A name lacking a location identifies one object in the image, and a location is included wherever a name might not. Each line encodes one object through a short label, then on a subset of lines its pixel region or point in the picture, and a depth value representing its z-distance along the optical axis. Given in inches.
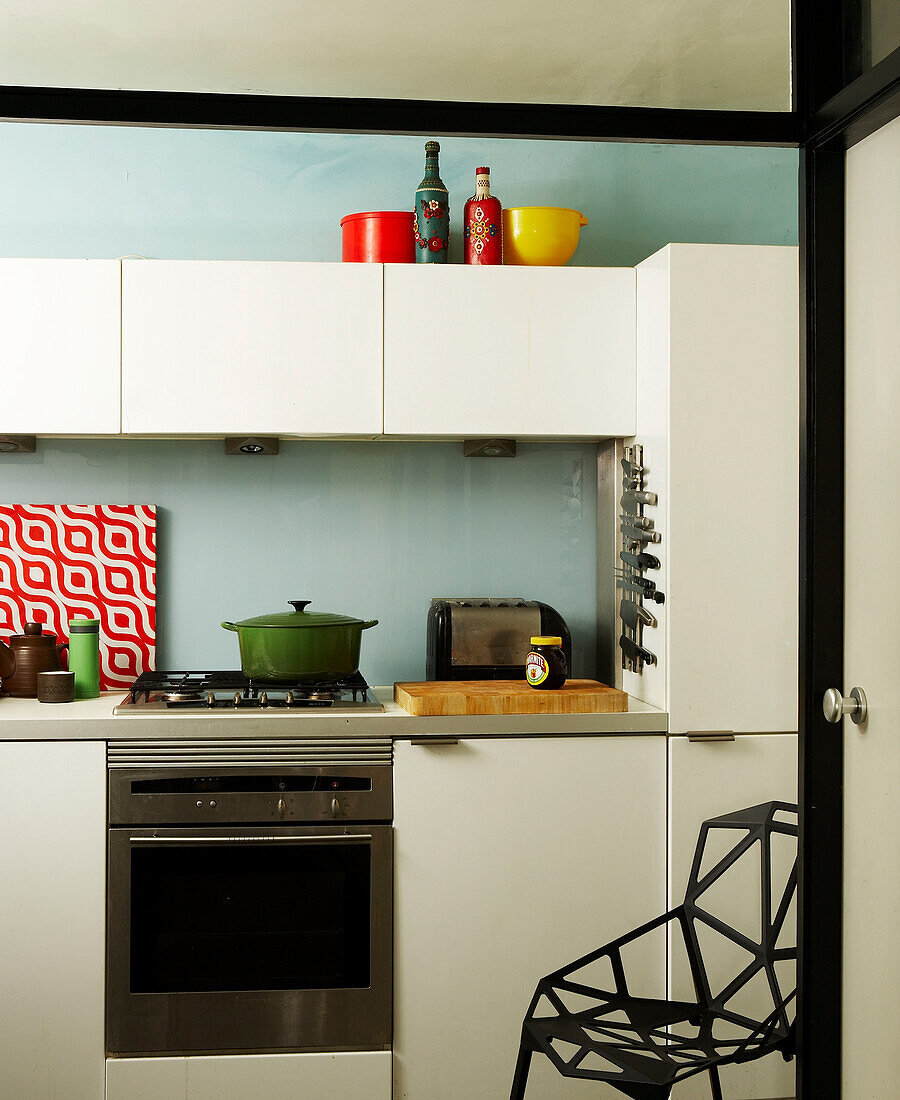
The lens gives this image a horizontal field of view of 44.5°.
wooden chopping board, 96.3
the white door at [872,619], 62.2
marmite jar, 99.8
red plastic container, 107.6
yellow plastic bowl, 108.3
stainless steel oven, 93.7
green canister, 104.1
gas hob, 96.3
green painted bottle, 107.9
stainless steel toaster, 108.7
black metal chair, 67.2
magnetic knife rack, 102.7
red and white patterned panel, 113.0
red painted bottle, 107.8
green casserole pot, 100.7
